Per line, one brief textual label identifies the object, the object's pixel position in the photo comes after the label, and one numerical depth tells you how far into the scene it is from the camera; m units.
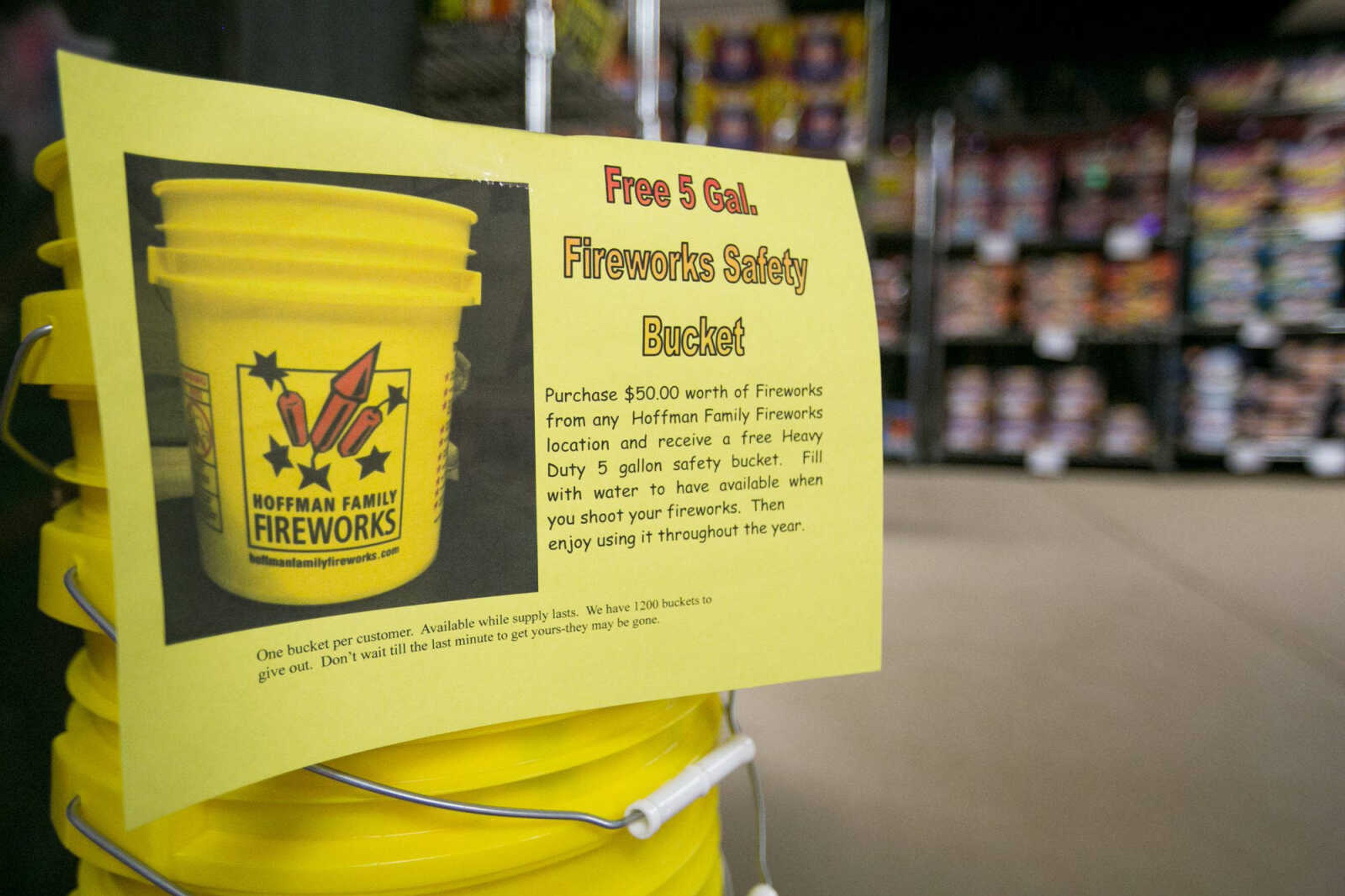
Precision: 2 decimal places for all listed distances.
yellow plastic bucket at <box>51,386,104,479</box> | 0.37
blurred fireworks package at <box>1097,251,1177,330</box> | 3.26
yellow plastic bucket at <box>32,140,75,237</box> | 0.33
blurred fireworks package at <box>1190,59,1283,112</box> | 3.20
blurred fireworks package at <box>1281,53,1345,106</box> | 3.12
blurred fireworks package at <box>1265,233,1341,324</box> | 3.16
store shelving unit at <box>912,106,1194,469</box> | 3.25
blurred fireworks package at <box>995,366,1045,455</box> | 3.43
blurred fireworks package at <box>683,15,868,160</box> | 3.25
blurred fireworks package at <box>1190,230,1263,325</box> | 3.21
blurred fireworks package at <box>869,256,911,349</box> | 3.47
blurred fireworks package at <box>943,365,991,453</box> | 3.49
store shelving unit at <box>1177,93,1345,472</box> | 3.15
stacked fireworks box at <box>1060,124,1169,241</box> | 3.24
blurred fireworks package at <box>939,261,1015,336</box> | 3.46
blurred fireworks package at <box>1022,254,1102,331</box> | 3.36
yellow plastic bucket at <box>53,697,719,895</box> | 0.34
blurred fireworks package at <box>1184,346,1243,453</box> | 3.25
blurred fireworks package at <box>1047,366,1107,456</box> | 3.39
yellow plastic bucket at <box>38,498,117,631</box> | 0.35
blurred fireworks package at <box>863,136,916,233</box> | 3.47
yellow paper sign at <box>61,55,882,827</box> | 0.29
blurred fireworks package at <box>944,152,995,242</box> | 3.38
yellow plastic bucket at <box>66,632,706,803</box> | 0.35
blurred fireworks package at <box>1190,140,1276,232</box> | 3.18
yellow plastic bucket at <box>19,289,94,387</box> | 0.35
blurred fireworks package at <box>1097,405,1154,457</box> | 3.33
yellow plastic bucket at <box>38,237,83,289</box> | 0.36
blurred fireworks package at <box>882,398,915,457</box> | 3.41
